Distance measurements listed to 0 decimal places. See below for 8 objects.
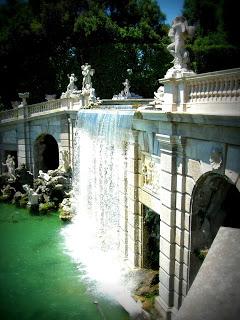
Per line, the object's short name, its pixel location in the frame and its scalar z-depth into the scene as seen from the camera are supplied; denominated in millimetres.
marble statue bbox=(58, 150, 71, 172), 18688
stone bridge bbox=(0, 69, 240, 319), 6570
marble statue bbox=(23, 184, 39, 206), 18188
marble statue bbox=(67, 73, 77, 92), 19166
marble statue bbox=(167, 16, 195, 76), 7793
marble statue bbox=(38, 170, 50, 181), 18734
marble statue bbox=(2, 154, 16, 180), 20625
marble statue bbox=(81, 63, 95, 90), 17744
